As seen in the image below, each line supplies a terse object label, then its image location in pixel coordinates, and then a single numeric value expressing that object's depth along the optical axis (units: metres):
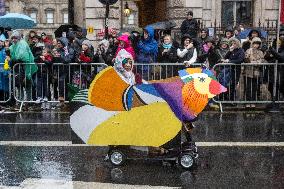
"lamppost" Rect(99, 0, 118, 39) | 13.77
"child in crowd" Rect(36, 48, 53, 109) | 12.68
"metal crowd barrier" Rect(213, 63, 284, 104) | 12.27
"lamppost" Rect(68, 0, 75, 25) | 22.16
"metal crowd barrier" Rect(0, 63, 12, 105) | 12.56
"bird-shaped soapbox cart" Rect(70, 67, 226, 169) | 6.75
